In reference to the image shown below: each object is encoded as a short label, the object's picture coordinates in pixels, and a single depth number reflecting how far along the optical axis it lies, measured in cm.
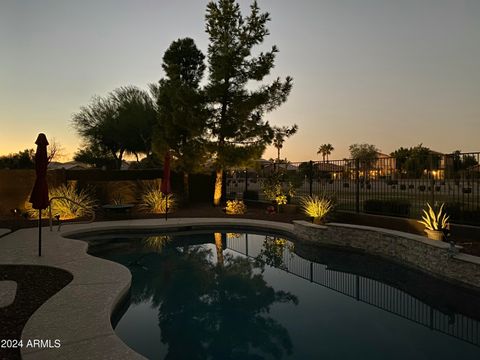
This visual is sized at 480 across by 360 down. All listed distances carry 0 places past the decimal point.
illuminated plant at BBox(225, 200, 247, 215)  1557
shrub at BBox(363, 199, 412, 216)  1042
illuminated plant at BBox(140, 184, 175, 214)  1600
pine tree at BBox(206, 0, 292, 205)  1597
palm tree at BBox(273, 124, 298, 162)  1638
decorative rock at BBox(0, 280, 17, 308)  463
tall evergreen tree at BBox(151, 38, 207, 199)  1623
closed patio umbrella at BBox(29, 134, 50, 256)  716
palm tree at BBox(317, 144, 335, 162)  10075
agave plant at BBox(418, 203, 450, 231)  784
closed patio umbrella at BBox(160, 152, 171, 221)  1343
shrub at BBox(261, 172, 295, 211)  1498
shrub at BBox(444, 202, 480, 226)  834
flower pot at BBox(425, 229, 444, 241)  753
